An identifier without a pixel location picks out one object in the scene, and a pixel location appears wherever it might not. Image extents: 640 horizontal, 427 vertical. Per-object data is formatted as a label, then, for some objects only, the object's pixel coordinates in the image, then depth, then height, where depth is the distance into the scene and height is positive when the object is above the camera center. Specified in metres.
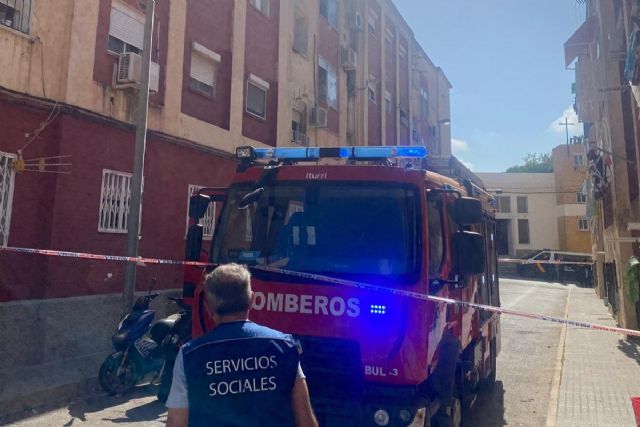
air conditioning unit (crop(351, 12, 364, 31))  19.83 +9.59
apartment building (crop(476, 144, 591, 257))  39.53 +4.32
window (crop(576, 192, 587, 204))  39.44 +4.90
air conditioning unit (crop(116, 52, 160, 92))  8.95 +3.34
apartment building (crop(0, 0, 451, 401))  7.41 +2.49
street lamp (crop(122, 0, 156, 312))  7.58 +1.39
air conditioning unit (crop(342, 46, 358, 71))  18.73 +7.55
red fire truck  3.36 -0.09
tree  62.03 +12.08
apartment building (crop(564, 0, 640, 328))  10.30 +3.05
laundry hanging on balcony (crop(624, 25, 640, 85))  6.78 +2.90
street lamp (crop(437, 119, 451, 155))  33.45 +8.67
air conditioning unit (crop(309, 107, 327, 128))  16.08 +4.48
